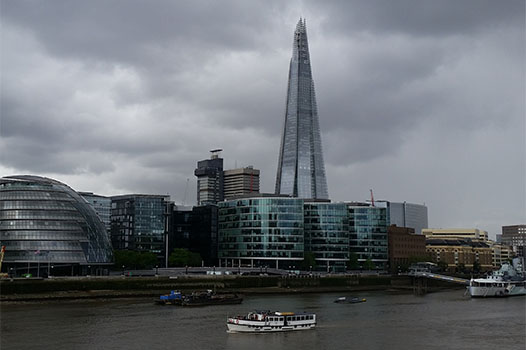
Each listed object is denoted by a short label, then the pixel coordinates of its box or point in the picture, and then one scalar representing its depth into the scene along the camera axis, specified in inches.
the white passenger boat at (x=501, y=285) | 5423.2
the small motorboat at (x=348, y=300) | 4591.5
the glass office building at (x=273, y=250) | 7849.4
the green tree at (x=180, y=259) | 7543.3
